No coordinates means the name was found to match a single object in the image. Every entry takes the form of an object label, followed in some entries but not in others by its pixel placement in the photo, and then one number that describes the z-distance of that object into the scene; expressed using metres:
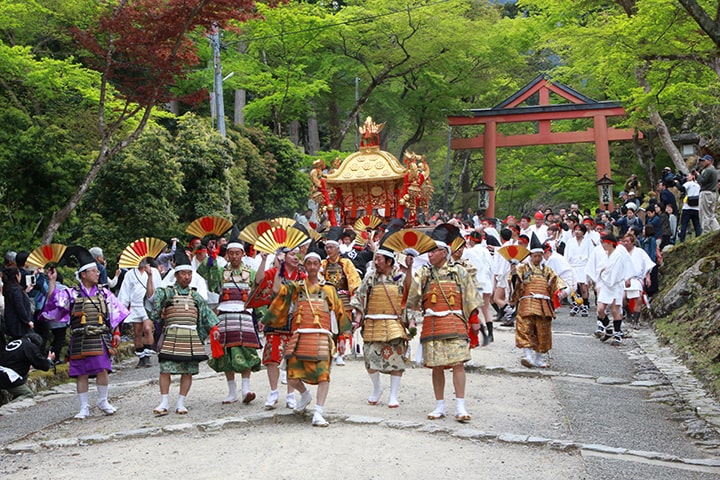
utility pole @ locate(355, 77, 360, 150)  25.83
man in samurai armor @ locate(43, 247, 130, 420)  7.83
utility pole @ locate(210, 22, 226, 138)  17.91
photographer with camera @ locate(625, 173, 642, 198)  22.97
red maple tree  11.87
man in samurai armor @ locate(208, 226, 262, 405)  7.91
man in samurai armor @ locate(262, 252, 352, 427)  6.90
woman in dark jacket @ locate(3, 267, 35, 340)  8.78
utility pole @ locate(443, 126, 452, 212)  33.45
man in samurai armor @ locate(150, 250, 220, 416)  7.57
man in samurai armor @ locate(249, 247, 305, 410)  7.49
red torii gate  28.45
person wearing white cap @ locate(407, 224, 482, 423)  7.10
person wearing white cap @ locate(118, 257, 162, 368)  11.06
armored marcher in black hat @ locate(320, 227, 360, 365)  9.48
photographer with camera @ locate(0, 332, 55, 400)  8.41
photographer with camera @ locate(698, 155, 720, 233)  14.36
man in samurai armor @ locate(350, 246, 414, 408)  7.70
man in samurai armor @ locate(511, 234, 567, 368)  9.87
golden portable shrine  20.67
